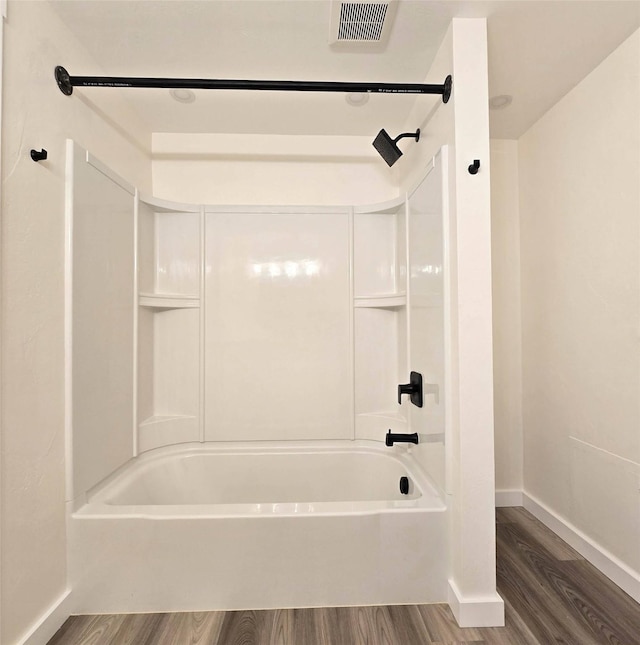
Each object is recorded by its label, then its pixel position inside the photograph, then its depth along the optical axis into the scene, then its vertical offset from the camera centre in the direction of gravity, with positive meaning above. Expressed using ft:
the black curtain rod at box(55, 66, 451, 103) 5.44 +3.32
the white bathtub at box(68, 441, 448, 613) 5.48 -3.00
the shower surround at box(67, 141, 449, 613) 5.53 -1.30
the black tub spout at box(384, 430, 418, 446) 6.57 -1.77
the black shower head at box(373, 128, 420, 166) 6.86 +3.04
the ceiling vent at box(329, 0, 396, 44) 5.08 +3.96
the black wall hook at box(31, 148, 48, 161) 4.77 +2.02
